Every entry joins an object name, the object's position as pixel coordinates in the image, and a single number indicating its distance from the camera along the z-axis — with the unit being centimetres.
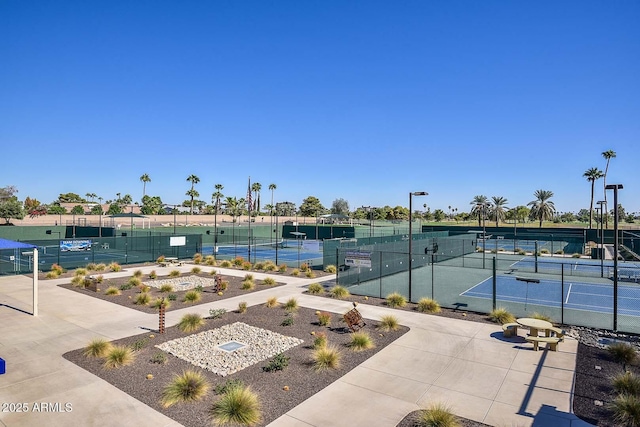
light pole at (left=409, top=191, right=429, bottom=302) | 1758
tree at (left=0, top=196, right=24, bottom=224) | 6794
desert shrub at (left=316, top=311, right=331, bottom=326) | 1398
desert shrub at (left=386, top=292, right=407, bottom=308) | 1728
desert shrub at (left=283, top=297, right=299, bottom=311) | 1619
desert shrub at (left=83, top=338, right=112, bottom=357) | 1057
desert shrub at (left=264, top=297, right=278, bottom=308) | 1680
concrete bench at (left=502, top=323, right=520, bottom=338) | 1273
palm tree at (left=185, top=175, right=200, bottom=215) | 7767
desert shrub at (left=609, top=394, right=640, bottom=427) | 714
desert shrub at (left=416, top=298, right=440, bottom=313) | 1619
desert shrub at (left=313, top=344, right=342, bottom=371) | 992
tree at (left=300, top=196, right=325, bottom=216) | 13738
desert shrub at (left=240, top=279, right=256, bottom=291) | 2100
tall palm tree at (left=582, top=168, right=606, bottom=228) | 6888
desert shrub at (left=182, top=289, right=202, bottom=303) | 1770
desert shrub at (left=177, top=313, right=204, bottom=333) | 1311
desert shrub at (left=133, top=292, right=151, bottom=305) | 1712
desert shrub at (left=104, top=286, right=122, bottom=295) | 1905
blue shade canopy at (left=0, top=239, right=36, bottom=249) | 1438
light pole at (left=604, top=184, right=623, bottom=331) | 1215
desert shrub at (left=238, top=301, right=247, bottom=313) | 1586
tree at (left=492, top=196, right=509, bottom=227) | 8250
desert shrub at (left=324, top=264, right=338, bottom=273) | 2775
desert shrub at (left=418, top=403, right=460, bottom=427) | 690
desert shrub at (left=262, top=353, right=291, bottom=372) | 975
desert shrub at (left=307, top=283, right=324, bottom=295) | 2006
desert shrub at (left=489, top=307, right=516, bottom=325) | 1460
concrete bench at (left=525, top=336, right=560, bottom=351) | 1146
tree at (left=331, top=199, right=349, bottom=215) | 15380
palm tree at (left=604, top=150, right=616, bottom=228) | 6856
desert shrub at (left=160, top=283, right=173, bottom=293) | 2006
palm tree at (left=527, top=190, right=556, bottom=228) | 7906
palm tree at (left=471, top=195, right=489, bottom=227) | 7654
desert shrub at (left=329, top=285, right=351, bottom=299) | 1923
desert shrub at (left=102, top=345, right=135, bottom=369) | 984
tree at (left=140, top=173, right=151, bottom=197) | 9766
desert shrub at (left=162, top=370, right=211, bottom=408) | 795
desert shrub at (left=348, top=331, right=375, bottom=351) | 1149
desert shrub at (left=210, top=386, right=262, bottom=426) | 718
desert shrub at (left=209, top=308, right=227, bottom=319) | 1489
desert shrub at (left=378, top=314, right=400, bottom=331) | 1352
